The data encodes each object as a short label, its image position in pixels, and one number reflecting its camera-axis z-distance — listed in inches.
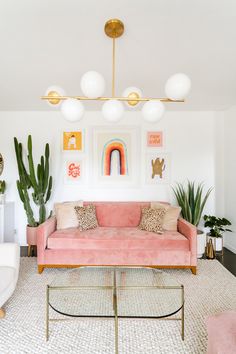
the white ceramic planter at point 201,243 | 132.6
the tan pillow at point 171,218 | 126.1
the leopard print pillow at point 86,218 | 126.2
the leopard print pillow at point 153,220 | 122.9
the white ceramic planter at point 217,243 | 134.3
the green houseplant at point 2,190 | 146.6
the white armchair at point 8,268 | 72.3
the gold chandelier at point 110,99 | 58.9
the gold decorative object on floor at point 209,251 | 131.2
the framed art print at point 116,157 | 154.5
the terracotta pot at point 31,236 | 135.9
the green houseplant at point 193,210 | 133.6
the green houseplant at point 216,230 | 134.3
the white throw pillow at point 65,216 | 127.5
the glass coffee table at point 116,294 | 63.4
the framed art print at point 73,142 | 155.9
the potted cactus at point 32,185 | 136.6
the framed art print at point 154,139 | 154.9
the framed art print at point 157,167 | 154.9
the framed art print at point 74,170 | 156.1
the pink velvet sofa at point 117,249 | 110.0
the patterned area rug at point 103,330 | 63.2
